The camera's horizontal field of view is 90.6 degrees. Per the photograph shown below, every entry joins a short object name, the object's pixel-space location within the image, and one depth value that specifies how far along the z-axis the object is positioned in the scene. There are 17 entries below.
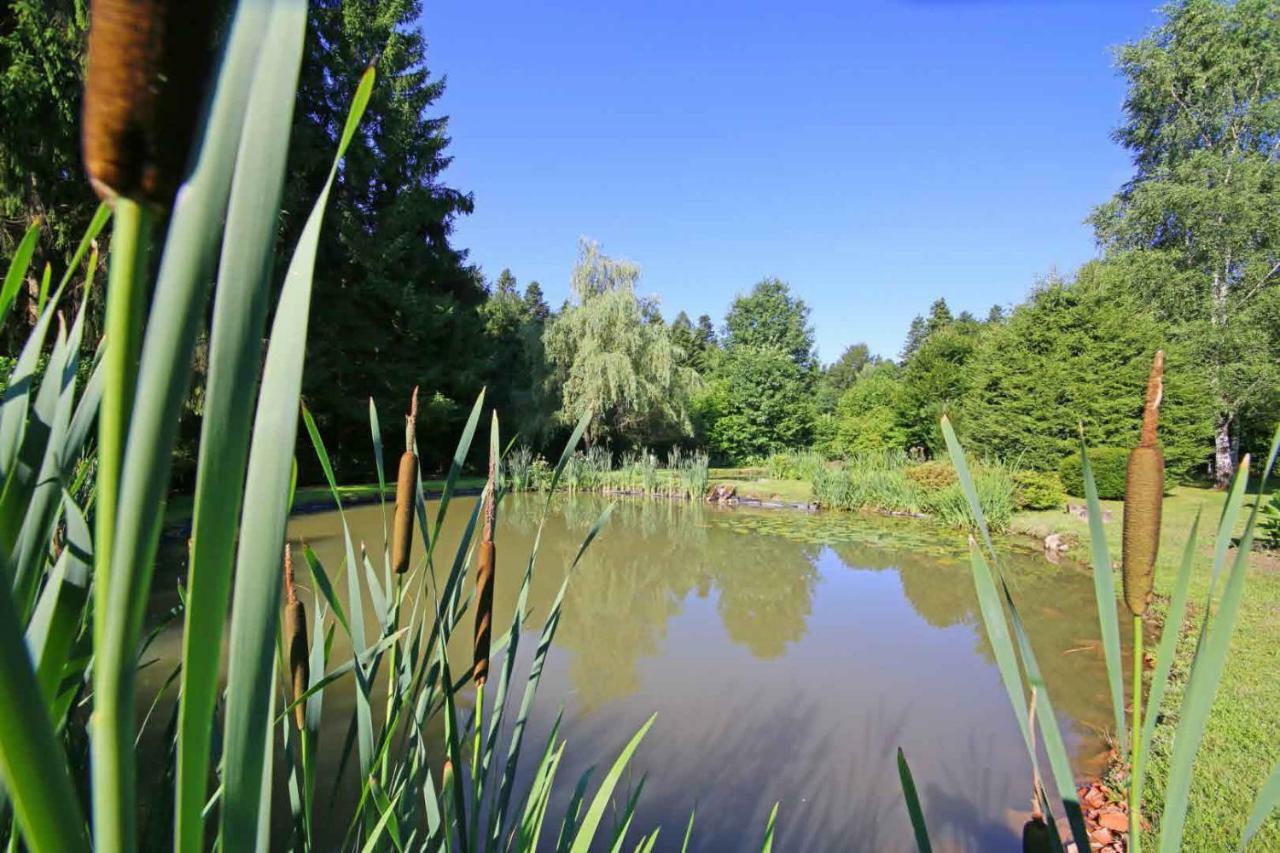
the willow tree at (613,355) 15.54
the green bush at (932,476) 11.68
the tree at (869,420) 20.91
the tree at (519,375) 16.17
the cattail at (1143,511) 0.48
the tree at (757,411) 22.98
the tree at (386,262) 13.98
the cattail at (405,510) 0.76
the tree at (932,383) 19.69
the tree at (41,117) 7.54
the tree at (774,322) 32.72
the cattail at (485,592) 0.77
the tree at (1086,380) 12.90
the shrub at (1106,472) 10.65
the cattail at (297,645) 0.74
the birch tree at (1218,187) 12.62
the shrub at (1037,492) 10.59
